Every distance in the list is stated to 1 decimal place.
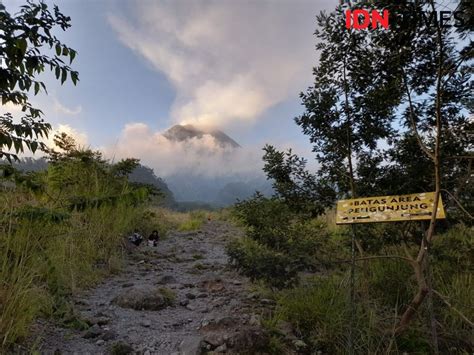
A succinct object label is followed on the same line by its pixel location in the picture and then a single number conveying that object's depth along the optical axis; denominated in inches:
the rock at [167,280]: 188.1
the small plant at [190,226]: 394.3
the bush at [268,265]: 130.0
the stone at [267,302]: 146.1
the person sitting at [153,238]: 286.9
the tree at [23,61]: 67.5
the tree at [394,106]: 108.7
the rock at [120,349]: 102.2
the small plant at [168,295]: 151.5
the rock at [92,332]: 111.8
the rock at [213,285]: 171.8
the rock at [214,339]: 107.5
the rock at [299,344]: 109.6
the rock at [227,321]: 118.0
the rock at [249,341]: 104.7
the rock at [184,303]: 152.9
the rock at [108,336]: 111.3
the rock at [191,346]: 104.0
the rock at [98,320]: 122.3
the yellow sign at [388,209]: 98.4
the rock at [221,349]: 104.3
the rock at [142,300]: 143.8
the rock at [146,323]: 125.2
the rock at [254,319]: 121.6
